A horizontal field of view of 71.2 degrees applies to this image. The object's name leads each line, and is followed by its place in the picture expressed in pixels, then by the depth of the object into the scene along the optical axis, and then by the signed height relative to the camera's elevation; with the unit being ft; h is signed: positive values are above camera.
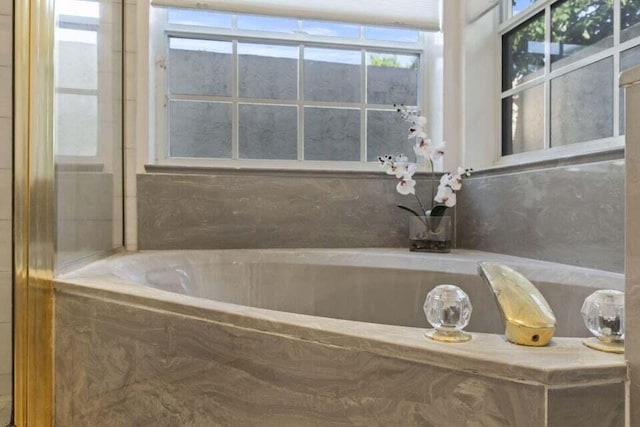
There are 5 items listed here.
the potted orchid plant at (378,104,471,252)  5.22 +0.19
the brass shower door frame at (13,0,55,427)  3.15 -0.02
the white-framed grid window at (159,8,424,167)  6.04 +1.75
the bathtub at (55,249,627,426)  1.51 -0.66
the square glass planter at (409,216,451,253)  5.24 -0.27
